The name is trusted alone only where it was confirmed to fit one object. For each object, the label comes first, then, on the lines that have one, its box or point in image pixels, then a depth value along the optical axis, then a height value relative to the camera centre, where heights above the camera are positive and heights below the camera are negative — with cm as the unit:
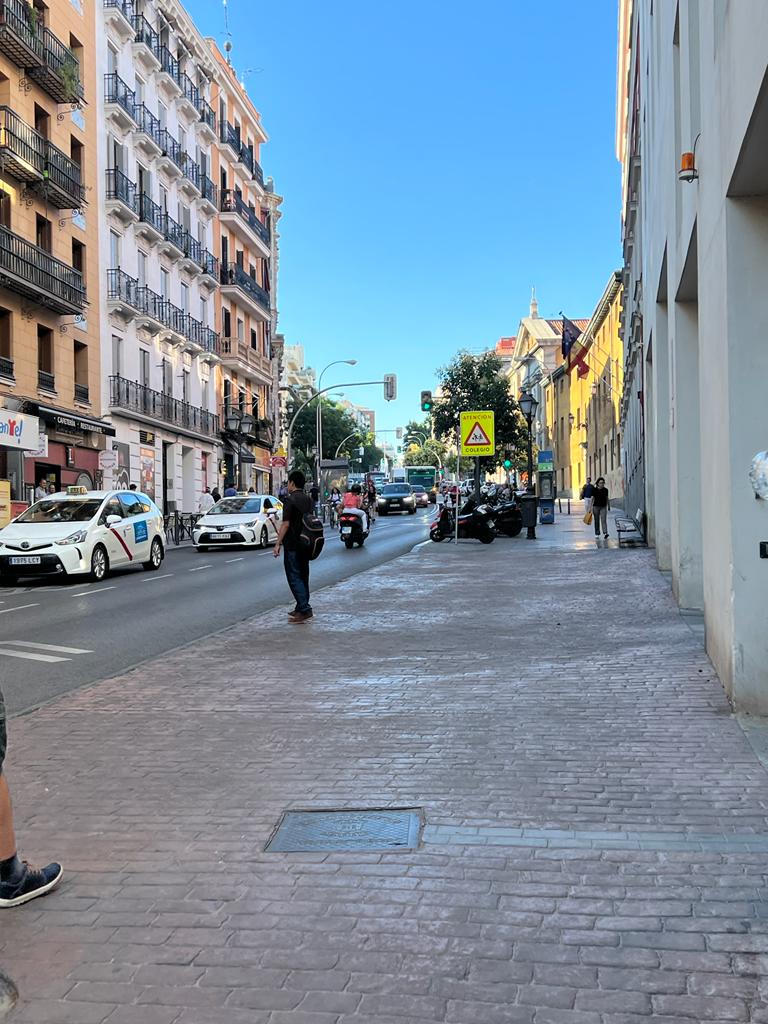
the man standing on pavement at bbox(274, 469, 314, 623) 1077 -45
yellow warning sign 2225 +176
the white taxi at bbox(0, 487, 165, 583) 1636 -43
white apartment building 3316 +1054
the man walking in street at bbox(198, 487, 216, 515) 3812 +39
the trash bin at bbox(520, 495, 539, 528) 2655 -10
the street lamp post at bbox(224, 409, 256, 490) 4175 +392
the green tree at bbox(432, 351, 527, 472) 5516 +662
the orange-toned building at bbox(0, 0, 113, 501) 2553 +817
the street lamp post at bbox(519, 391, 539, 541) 2978 +319
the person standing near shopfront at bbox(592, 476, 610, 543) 2295 -7
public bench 2092 -62
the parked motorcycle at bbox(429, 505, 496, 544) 2448 -49
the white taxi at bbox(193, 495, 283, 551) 2516 -39
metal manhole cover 402 -144
